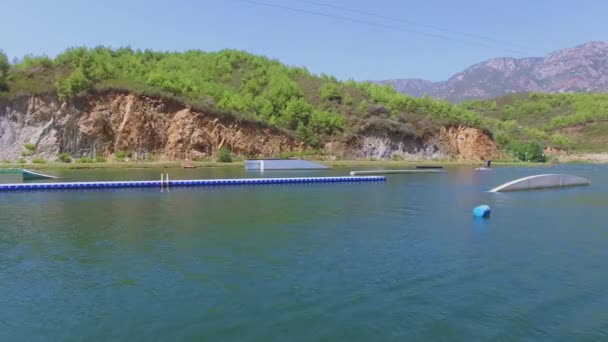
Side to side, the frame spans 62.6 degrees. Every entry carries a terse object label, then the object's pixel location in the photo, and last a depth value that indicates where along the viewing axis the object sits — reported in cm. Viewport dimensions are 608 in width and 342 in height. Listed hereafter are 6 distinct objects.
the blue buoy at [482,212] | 2403
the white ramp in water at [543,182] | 3753
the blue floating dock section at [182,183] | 3722
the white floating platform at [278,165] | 6159
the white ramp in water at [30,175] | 4225
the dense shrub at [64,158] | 6829
